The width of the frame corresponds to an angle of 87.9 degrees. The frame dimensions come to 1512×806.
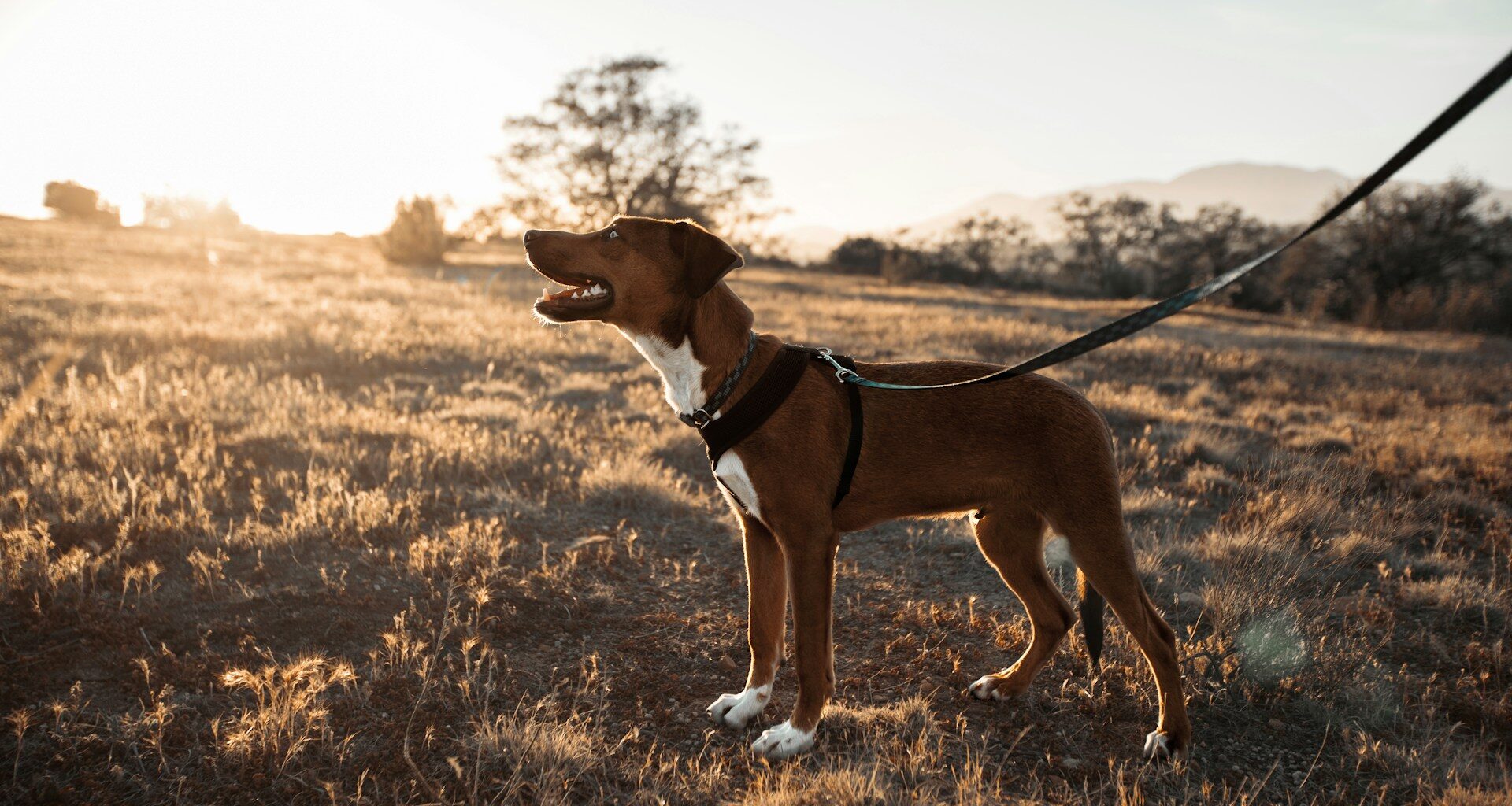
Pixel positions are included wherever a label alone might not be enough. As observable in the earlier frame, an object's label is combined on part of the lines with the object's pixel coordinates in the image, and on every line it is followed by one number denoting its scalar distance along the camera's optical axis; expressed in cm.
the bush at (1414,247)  2938
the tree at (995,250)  4178
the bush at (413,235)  2919
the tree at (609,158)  4034
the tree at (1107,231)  4834
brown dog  315
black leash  204
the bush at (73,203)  4778
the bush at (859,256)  4253
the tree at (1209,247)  4019
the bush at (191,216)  4828
